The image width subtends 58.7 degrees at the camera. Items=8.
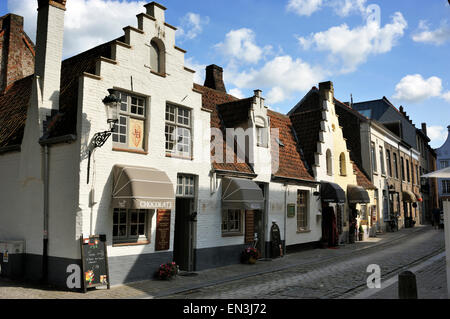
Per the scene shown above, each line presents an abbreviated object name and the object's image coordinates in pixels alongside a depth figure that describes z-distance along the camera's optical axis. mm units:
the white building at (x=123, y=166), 10547
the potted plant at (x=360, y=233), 24500
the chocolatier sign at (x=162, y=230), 12016
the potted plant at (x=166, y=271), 11734
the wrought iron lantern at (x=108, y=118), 10367
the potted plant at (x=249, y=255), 15112
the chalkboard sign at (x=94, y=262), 9875
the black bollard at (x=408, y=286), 7137
